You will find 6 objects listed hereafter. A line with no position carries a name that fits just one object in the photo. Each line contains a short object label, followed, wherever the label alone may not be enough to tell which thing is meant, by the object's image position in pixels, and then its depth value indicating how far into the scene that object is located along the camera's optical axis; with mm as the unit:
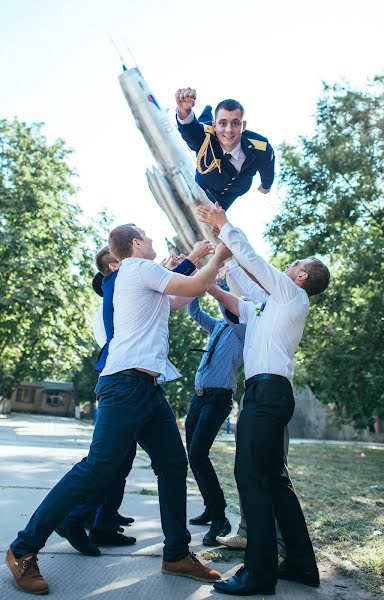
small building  57469
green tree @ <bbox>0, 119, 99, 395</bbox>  20875
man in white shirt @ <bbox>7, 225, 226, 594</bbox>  3105
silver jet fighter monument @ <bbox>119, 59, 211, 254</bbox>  26047
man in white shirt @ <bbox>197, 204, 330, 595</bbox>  3211
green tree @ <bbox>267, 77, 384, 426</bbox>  15234
